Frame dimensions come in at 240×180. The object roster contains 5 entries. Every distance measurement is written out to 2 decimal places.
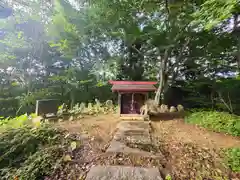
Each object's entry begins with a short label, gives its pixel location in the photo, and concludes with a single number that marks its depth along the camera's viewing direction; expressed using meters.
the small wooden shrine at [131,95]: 4.87
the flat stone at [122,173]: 1.82
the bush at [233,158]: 2.17
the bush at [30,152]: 1.88
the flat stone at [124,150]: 2.41
